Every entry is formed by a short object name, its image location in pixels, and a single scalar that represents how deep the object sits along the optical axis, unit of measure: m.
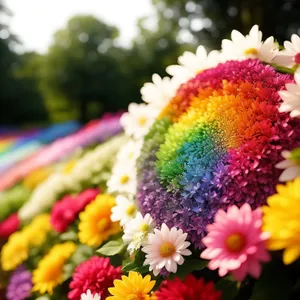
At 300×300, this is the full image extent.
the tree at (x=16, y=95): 20.02
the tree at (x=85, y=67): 17.14
